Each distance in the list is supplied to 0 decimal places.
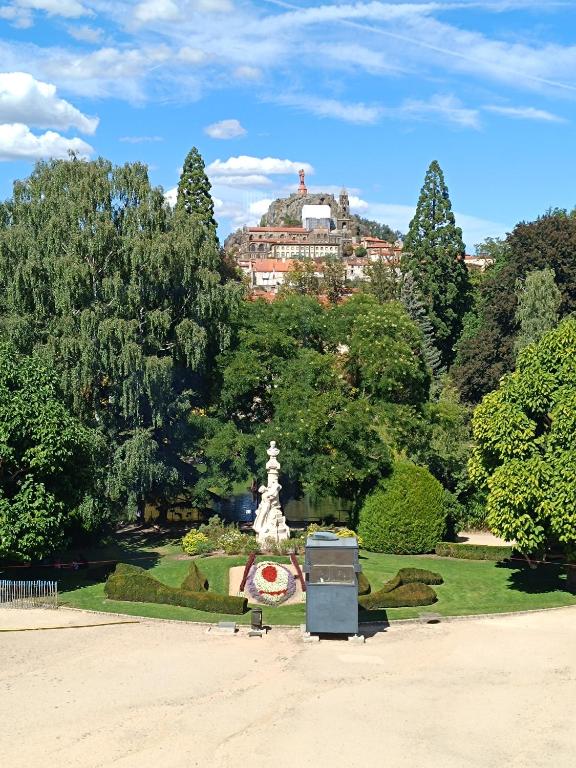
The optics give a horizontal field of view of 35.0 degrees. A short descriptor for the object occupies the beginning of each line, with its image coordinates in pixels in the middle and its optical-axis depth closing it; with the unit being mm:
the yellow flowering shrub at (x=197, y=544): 37031
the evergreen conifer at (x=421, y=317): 67500
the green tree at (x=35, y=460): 30641
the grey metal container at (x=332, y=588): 26172
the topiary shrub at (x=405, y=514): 38938
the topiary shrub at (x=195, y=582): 31281
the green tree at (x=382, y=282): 77762
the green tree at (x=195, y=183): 68000
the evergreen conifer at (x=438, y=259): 72000
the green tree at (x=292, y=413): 39344
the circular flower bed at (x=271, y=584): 30625
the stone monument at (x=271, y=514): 36375
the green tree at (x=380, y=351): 41375
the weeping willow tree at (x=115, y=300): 37594
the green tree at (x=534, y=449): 30078
